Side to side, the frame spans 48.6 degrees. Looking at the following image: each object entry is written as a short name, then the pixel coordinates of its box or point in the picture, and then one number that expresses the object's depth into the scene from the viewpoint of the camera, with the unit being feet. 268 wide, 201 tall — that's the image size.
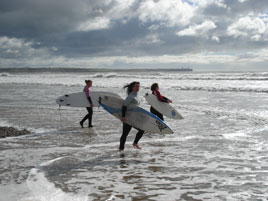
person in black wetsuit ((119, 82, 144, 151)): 22.31
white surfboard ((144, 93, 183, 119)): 32.89
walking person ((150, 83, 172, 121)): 32.35
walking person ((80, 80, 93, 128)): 35.06
